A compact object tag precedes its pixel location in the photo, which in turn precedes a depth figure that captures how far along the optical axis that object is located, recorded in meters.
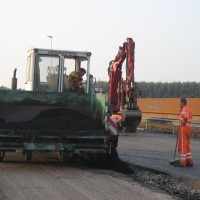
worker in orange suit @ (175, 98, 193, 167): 10.89
